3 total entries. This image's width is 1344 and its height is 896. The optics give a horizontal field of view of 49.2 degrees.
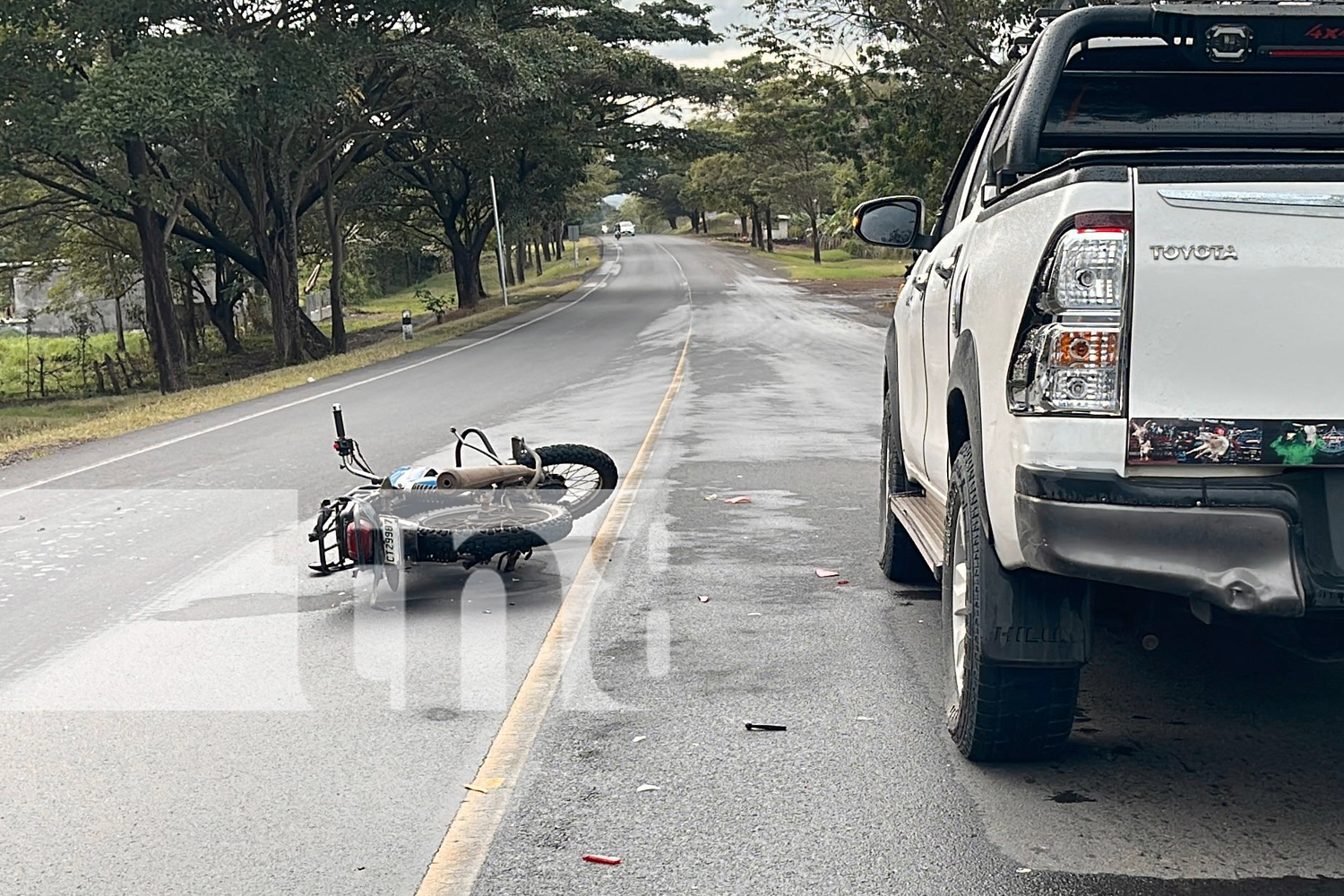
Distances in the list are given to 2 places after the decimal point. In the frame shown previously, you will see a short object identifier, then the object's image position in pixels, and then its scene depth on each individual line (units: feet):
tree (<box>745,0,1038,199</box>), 86.12
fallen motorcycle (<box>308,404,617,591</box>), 24.50
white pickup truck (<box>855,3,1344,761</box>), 12.16
